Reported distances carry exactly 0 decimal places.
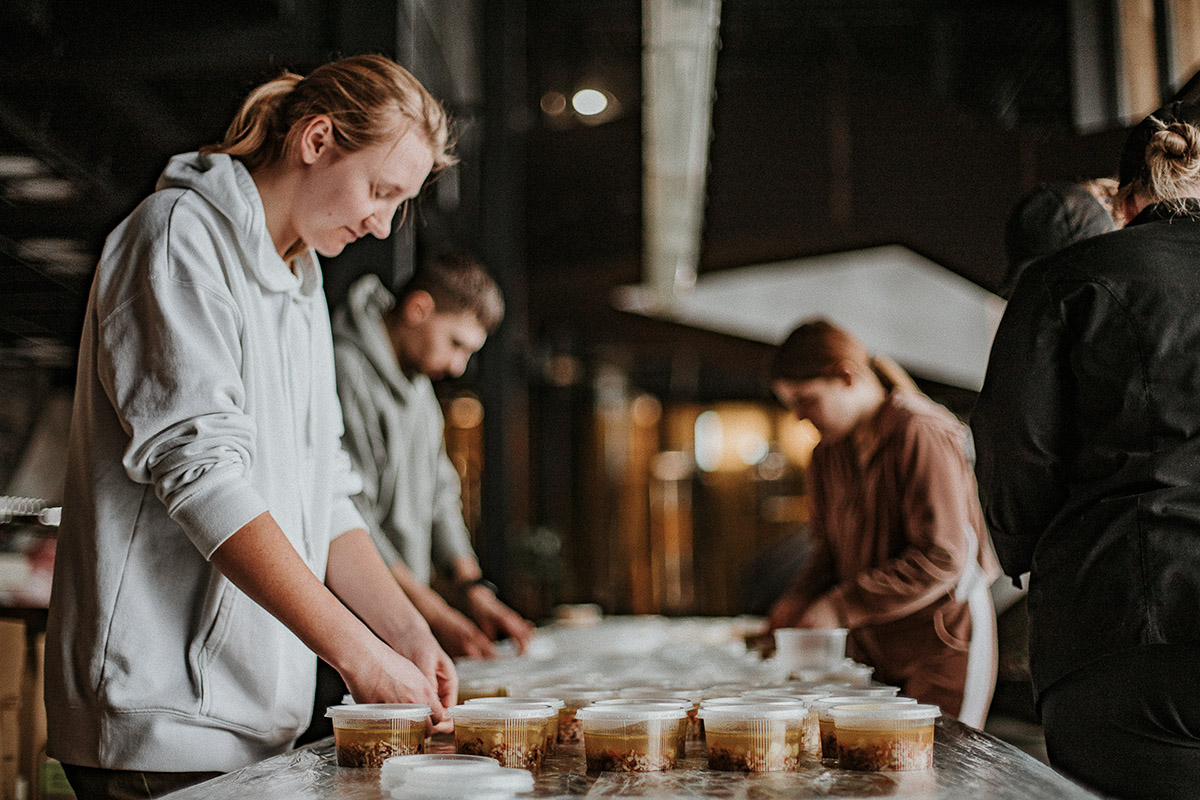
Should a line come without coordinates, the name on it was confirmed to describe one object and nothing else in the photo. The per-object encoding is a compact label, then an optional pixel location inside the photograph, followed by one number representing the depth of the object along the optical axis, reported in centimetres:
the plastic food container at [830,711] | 136
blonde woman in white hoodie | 141
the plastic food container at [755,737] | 129
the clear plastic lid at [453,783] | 108
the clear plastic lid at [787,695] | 152
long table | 116
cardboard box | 216
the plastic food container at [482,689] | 177
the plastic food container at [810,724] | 146
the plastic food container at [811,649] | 215
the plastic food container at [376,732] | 136
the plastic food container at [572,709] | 159
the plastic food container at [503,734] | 132
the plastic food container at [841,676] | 199
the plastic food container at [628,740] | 128
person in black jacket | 134
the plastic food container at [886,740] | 129
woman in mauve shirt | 257
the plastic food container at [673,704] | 137
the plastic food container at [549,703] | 144
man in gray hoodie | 306
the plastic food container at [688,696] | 159
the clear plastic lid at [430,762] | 116
